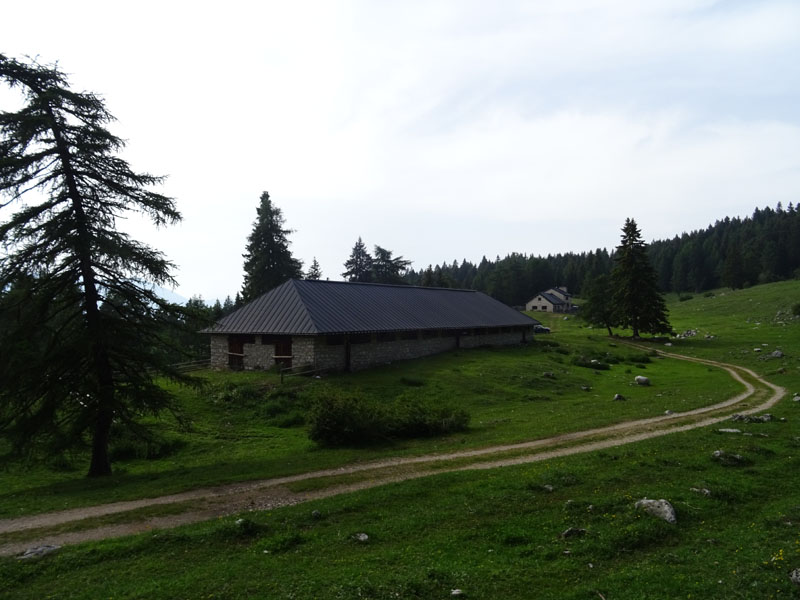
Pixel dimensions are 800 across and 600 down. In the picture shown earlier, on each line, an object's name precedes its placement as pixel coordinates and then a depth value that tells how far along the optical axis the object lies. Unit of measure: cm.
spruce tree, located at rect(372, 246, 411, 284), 10283
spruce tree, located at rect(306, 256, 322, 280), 8988
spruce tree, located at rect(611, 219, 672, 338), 6519
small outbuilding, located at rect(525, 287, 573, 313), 12419
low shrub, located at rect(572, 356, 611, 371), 4557
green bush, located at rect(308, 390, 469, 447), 2009
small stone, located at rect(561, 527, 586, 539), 1008
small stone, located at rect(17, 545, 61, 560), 1007
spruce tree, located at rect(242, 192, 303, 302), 6594
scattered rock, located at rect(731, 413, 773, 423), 1991
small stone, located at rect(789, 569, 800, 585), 811
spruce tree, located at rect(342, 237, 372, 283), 10275
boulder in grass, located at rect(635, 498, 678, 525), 1059
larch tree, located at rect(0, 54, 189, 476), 1659
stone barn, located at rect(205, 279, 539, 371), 3616
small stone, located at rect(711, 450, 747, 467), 1436
